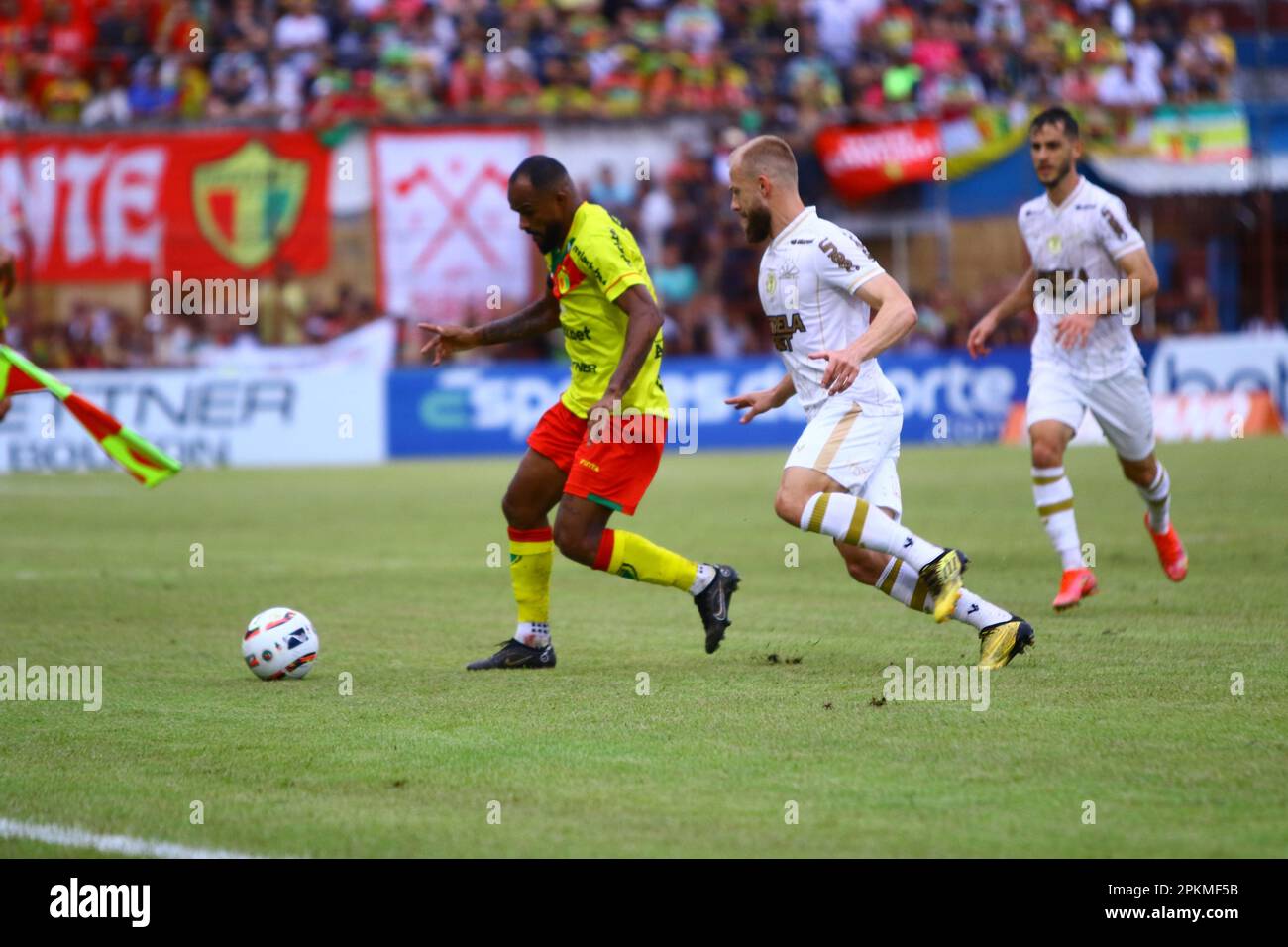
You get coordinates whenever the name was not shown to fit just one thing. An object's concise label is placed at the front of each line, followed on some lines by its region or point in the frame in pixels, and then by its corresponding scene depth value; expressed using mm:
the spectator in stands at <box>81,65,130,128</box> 26609
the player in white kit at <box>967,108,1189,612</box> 10438
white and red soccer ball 8273
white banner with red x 25562
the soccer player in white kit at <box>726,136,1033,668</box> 7426
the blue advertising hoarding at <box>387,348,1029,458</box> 25094
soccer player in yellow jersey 8109
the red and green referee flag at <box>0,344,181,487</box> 8711
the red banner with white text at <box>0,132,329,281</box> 25375
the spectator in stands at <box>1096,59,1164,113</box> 29484
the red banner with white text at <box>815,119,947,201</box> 27344
